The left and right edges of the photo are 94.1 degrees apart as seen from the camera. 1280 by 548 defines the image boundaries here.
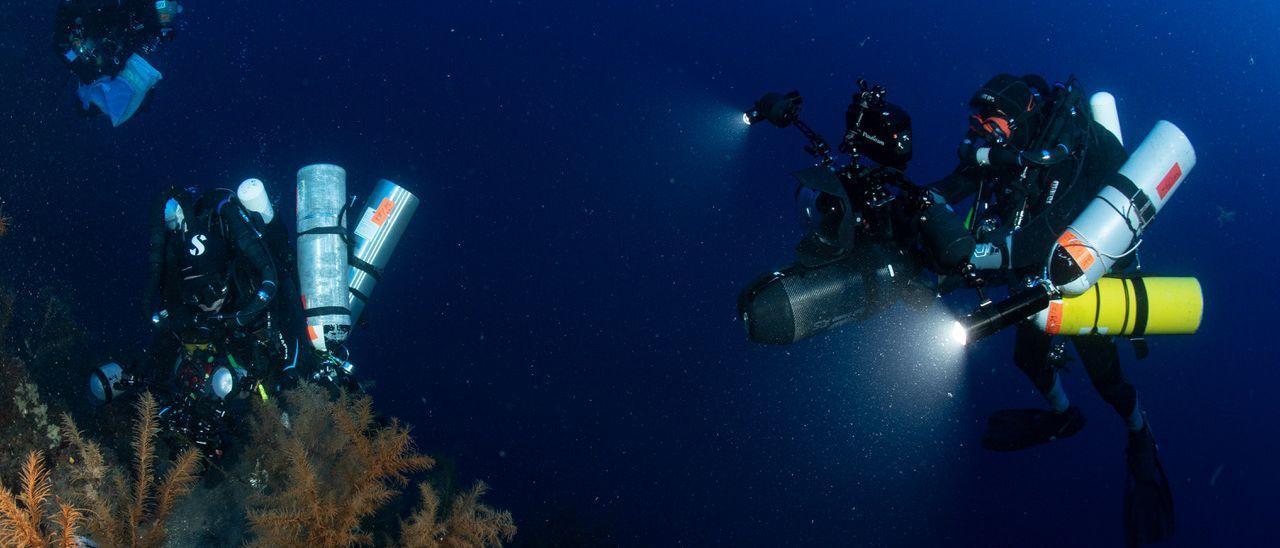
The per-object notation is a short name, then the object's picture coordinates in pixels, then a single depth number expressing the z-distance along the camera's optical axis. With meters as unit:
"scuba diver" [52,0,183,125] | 7.88
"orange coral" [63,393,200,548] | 3.25
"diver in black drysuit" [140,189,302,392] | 5.09
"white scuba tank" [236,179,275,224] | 5.10
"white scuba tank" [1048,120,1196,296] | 3.86
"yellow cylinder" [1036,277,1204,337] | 4.82
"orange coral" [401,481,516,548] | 4.16
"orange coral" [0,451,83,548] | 2.53
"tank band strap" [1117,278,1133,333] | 4.87
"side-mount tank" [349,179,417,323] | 6.71
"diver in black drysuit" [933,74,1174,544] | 4.11
